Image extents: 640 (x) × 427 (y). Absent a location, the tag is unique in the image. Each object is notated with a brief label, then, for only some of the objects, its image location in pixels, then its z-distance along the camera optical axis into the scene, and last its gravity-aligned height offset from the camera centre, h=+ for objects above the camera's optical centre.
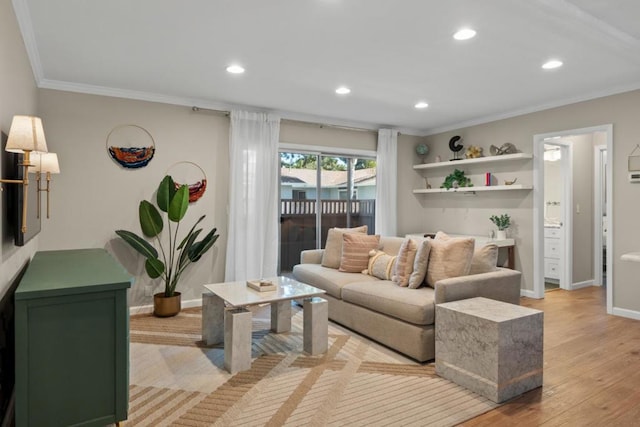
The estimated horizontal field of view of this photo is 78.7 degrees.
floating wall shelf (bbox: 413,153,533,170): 5.01 +0.78
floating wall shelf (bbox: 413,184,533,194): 5.04 +0.38
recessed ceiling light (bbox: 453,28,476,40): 2.81 +1.33
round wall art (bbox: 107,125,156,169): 4.23 +0.73
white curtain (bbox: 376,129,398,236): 6.12 +0.49
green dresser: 1.73 -0.65
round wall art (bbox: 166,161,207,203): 4.57 +0.42
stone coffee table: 2.80 -0.83
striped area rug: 2.22 -1.15
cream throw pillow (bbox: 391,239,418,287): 3.49 -0.44
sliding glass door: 5.52 +0.24
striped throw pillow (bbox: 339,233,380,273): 4.22 -0.39
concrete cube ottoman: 2.37 -0.84
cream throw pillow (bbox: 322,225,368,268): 4.50 -0.40
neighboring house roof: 5.51 +0.55
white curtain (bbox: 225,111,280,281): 4.80 +0.21
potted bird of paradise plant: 4.07 -0.32
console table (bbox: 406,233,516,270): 5.15 -0.43
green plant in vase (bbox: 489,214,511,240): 5.29 -0.12
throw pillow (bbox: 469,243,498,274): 3.35 -0.39
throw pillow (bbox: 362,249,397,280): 3.85 -0.51
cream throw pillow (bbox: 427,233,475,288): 3.23 -0.37
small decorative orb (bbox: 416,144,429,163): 6.45 +1.08
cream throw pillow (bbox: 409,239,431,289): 3.35 -0.45
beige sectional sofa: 2.93 -0.73
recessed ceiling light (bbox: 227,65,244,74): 3.56 +1.33
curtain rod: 4.69 +1.28
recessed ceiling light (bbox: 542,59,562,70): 3.42 +1.36
